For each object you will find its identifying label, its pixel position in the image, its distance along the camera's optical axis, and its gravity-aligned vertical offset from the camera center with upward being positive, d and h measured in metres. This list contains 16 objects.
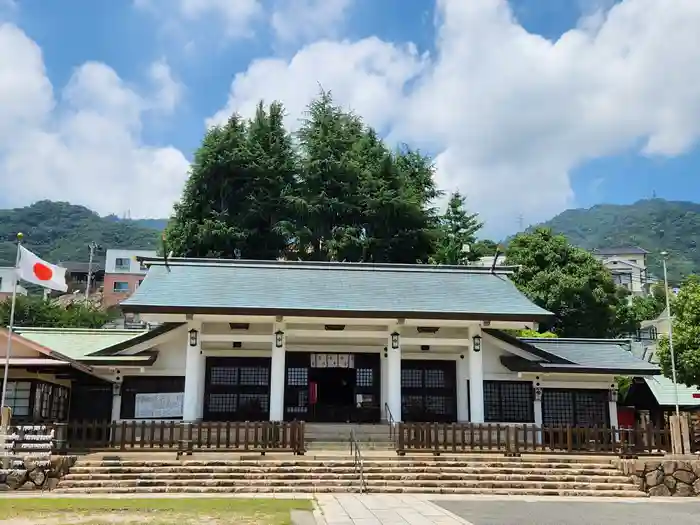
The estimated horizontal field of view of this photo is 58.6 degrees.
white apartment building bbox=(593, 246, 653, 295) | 73.25 +13.36
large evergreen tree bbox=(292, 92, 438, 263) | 34.78 +9.82
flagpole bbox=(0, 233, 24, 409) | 15.74 +0.97
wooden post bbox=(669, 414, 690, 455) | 16.66 -1.23
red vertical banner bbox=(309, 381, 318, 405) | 21.27 -0.30
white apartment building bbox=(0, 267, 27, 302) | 63.67 +10.01
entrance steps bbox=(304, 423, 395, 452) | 17.56 -1.53
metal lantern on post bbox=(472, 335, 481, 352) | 19.80 +1.35
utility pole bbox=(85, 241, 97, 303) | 64.67 +10.39
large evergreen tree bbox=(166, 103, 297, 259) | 34.62 +10.49
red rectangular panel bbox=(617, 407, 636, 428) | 25.83 -1.17
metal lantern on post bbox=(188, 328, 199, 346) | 19.08 +1.37
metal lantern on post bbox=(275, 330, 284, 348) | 19.18 +1.35
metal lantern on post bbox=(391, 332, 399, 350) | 19.64 +1.40
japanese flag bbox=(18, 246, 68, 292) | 16.52 +2.89
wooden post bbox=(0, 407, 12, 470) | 14.28 -1.20
